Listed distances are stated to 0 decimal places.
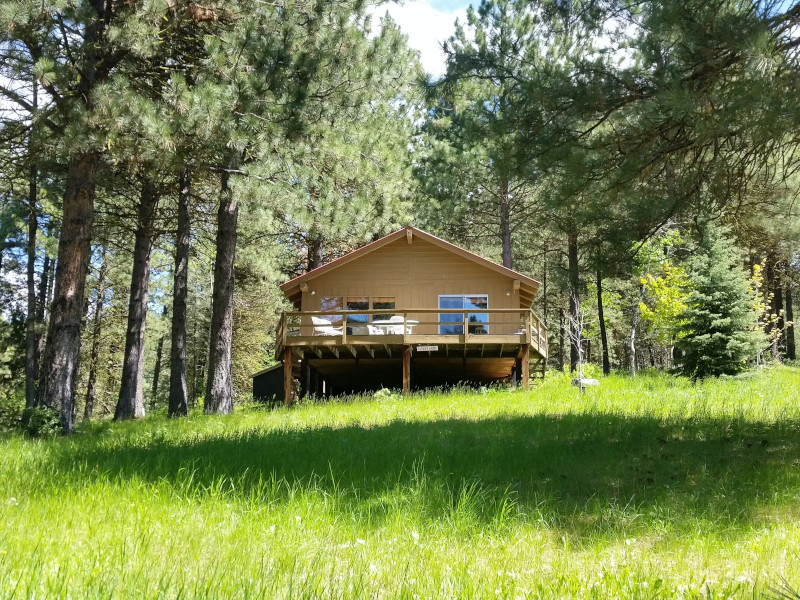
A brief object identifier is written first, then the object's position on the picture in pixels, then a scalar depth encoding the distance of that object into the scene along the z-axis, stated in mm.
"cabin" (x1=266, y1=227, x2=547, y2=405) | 21125
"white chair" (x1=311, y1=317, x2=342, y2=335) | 21219
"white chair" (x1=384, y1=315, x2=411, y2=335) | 21453
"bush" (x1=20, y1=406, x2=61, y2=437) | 10078
